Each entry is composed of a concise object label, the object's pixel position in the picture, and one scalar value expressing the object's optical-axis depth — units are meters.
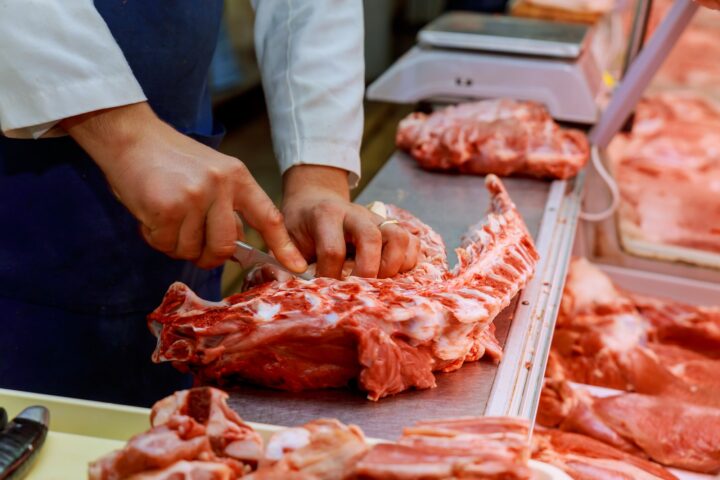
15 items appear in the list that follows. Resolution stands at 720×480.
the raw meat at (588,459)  1.75
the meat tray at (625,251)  2.76
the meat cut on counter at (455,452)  1.09
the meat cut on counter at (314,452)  1.11
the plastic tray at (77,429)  1.23
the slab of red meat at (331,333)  1.46
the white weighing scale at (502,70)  3.09
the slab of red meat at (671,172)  3.07
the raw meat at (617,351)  2.23
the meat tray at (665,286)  2.73
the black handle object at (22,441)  1.17
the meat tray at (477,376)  1.44
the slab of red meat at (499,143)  2.74
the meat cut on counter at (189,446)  1.11
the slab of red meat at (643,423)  1.93
